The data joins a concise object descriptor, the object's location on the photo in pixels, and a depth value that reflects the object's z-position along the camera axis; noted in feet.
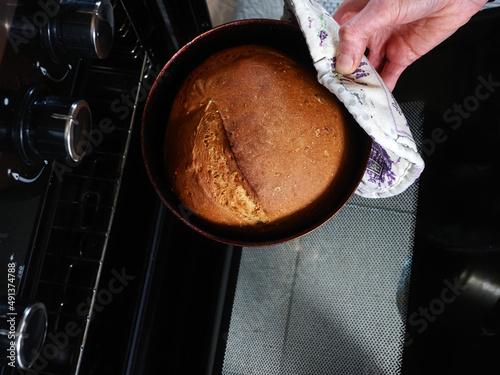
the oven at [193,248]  1.37
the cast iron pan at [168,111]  1.61
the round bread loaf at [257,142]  1.48
